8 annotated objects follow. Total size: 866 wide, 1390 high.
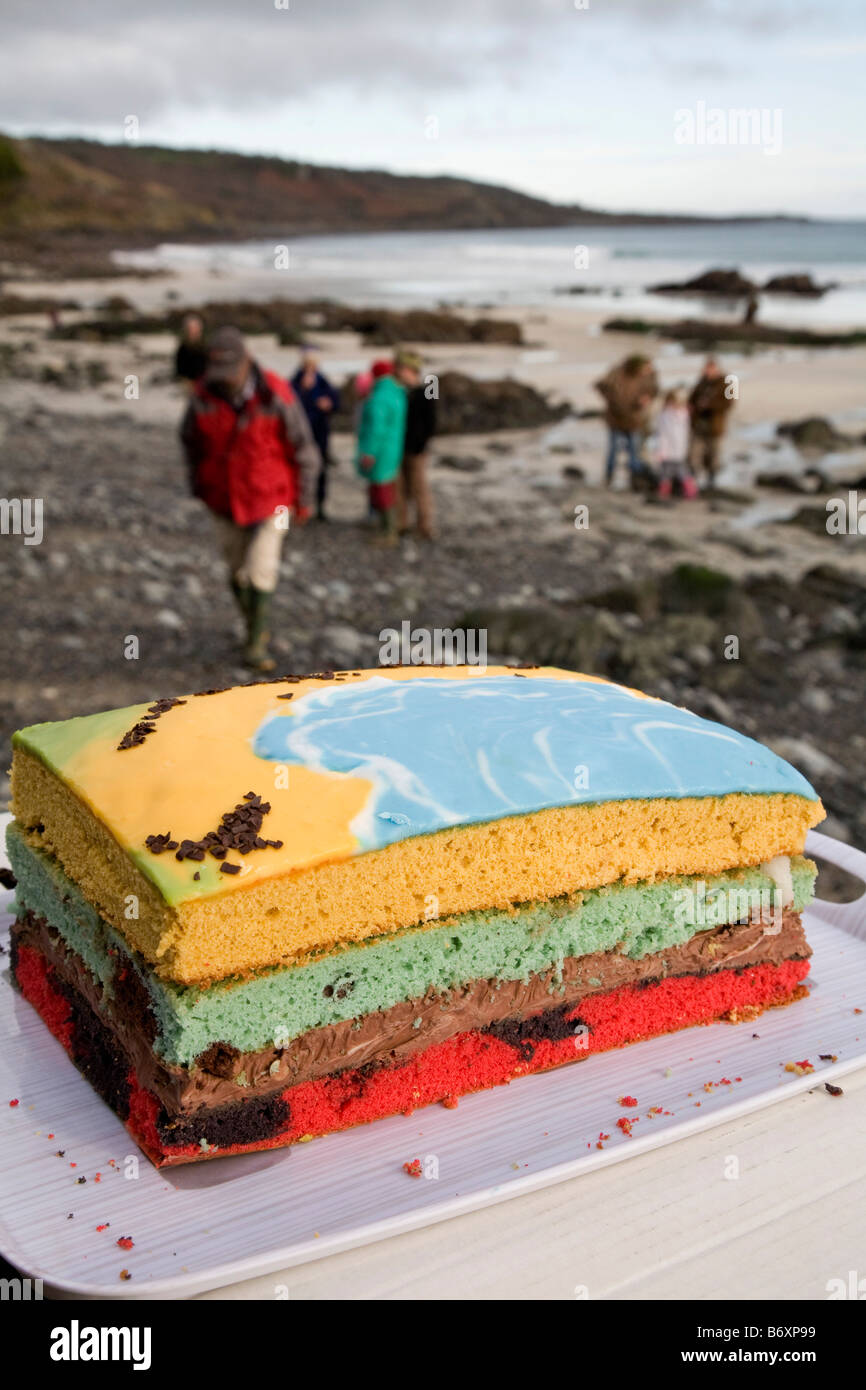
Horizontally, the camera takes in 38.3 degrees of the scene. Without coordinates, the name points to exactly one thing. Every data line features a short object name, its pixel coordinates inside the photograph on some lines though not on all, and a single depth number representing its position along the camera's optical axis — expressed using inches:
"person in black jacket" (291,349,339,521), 571.8
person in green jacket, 537.6
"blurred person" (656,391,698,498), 717.9
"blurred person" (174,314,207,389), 532.1
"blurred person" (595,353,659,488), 697.0
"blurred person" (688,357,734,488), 741.3
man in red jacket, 311.4
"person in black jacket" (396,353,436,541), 548.4
